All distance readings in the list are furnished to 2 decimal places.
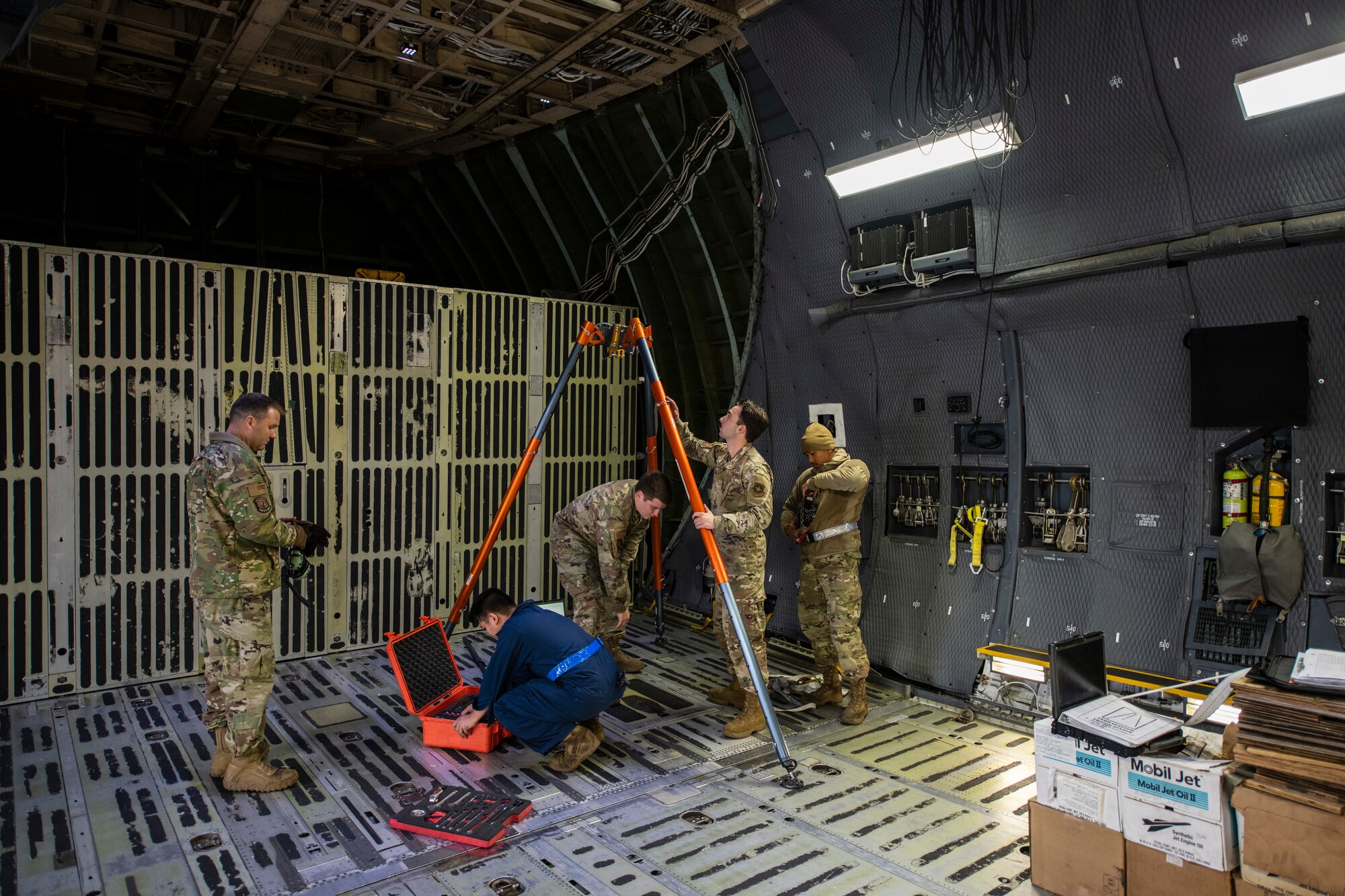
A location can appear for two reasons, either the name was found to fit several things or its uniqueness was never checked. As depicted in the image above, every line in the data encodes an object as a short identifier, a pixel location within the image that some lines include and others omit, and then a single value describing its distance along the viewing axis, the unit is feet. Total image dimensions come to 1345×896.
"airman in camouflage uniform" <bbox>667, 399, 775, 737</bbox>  16.63
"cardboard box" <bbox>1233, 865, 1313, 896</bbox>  9.28
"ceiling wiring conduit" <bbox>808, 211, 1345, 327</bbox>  13.35
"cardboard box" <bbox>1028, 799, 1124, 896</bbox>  10.43
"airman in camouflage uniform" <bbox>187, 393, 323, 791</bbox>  13.42
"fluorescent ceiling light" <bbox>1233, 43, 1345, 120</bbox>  11.64
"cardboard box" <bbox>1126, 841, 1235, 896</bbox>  9.66
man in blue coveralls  14.30
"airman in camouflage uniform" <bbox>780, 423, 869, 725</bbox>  17.44
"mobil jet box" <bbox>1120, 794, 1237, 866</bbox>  9.56
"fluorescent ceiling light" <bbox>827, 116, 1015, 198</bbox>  15.89
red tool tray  12.03
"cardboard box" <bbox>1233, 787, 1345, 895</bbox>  8.79
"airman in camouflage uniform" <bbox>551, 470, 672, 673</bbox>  18.26
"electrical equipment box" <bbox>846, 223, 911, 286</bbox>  18.57
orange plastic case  15.34
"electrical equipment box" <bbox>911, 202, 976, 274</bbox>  17.40
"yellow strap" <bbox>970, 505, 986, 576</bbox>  18.15
